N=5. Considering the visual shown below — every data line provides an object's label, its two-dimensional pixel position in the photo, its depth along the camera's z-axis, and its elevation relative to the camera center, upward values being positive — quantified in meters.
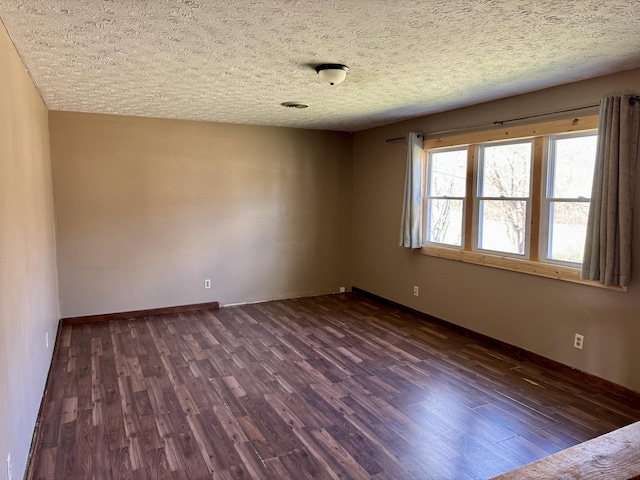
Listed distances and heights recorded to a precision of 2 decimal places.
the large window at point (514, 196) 3.59 +0.05
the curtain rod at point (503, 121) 3.04 +0.74
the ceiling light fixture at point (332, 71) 3.01 +0.89
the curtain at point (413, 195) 5.00 +0.08
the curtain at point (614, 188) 3.06 +0.10
